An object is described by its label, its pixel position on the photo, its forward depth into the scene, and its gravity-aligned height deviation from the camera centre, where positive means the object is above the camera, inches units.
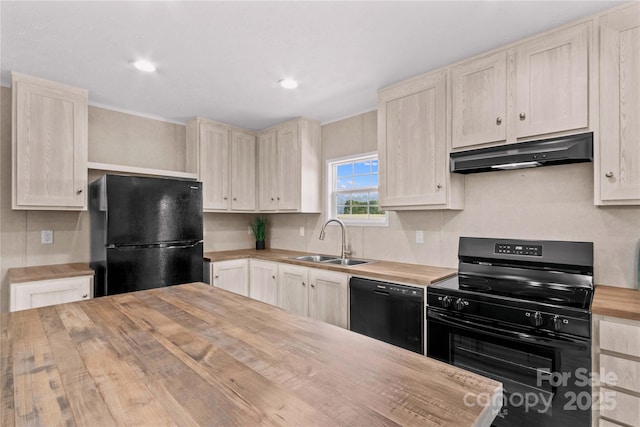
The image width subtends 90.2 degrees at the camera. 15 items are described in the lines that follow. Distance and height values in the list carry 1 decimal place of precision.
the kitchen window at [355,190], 132.5 +10.2
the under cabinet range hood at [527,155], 71.9 +14.6
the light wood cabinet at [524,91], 72.5 +30.7
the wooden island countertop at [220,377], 25.6 -16.1
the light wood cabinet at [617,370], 56.0 -28.4
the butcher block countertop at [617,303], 57.1 -17.5
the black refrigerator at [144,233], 102.0 -6.4
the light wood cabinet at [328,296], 105.0 -28.5
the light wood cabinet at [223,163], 142.6 +23.8
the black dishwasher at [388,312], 85.7 -28.5
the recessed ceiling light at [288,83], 104.7 +43.5
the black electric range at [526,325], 61.8 -24.4
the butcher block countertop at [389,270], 88.4 -18.0
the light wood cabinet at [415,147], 95.6 +21.3
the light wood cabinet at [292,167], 142.6 +21.5
